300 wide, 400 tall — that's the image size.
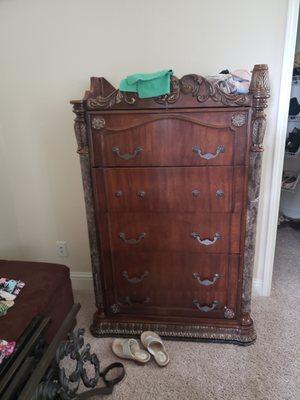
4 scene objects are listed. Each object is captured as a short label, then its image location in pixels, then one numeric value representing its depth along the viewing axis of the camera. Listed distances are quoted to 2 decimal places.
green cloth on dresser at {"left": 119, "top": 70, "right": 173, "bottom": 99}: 1.20
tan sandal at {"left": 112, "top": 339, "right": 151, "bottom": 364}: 1.45
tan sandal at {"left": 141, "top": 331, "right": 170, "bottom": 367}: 1.45
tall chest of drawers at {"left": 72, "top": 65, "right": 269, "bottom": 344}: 1.25
